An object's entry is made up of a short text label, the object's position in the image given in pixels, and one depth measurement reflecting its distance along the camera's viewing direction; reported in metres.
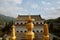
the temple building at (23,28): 23.52
